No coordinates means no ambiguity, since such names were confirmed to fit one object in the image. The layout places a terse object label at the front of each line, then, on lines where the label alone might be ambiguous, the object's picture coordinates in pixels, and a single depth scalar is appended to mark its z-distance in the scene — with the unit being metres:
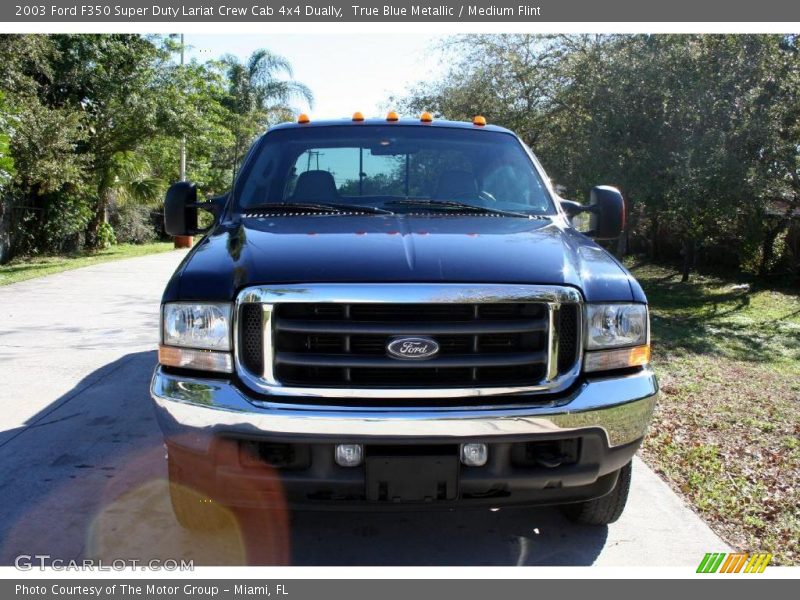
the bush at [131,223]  25.73
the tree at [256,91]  34.59
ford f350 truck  2.71
